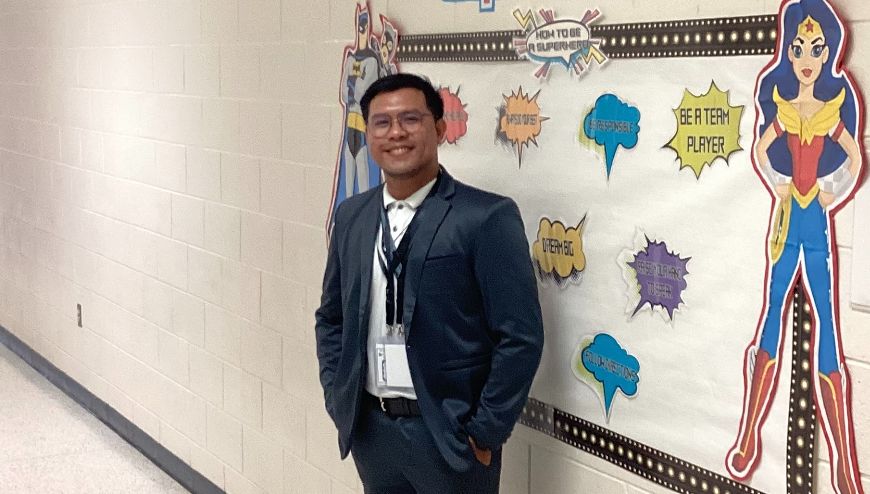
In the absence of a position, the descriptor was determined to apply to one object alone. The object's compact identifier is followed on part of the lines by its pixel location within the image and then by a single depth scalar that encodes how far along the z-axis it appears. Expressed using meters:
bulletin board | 1.75
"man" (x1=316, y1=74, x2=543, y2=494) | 2.16
